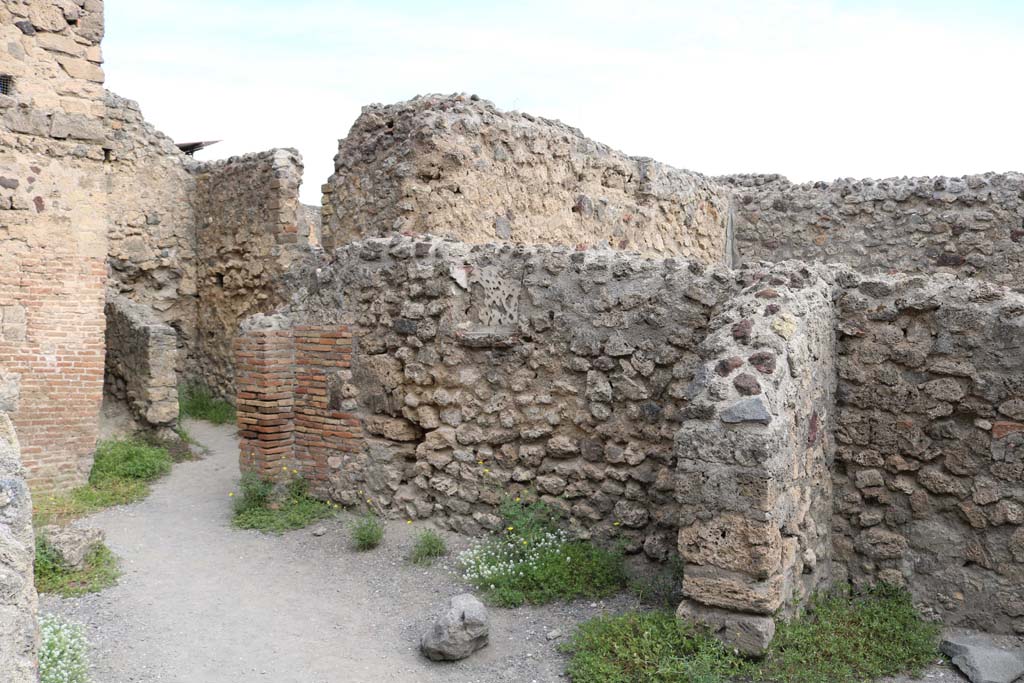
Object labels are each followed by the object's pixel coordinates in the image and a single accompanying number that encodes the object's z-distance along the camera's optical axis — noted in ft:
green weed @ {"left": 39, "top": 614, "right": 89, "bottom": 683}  12.70
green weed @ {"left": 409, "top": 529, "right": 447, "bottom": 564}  18.97
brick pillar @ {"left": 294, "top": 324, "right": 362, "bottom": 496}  21.98
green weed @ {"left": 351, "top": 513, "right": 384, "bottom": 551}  19.80
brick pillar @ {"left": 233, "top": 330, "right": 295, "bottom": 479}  22.56
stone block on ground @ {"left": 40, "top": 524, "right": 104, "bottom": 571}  17.95
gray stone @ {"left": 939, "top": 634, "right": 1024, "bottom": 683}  13.21
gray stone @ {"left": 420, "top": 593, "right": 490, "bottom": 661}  14.40
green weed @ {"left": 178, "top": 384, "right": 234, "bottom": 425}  38.63
